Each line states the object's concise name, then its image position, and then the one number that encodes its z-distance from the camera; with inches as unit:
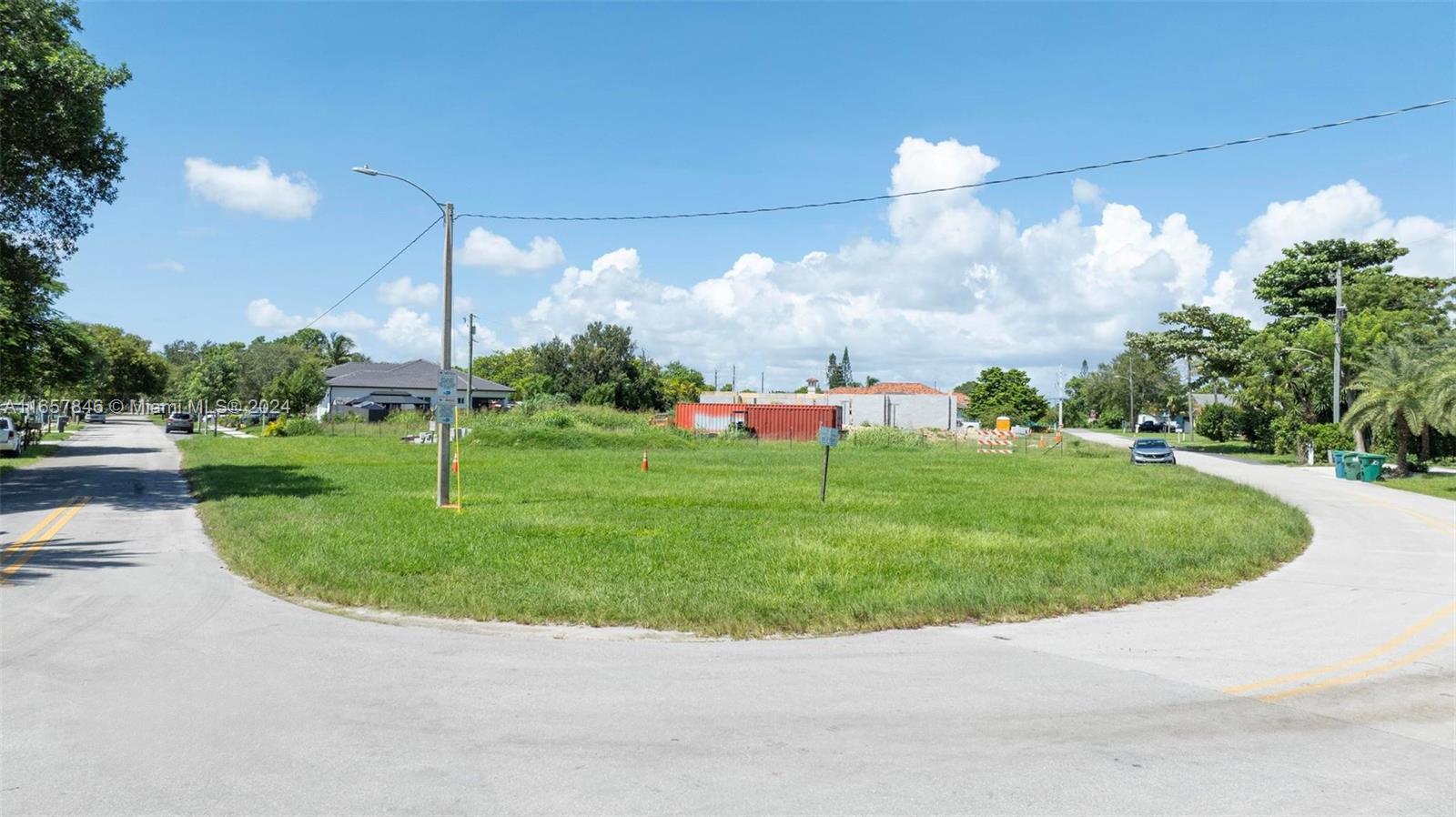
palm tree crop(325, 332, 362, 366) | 4931.1
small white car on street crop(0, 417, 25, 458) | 1438.2
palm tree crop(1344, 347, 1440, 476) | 1338.6
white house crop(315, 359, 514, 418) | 3511.3
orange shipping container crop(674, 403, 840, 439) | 2421.3
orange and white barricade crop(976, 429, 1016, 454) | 2054.6
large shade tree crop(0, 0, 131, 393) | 810.2
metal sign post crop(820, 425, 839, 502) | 797.4
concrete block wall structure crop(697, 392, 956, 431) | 3631.9
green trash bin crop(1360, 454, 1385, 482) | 1362.0
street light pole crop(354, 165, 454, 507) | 766.5
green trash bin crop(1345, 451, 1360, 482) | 1398.9
